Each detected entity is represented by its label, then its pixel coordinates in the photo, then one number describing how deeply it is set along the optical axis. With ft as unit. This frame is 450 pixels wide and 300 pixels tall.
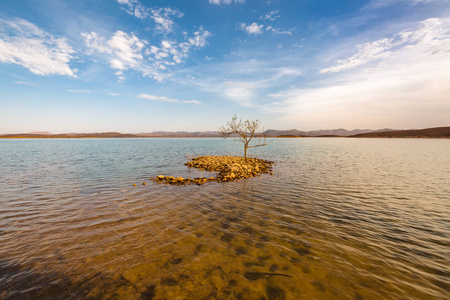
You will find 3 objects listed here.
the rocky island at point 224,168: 63.16
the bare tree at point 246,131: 105.81
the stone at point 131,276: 18.41
